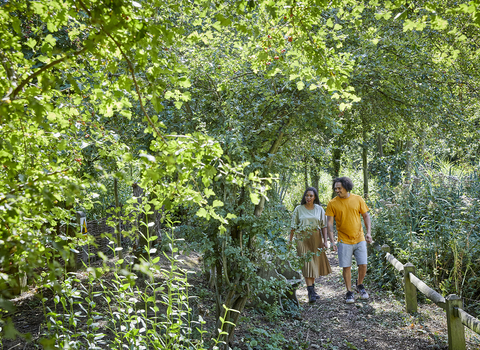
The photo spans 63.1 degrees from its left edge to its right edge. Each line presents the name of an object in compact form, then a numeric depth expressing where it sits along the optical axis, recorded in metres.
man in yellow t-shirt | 5.86
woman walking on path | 6.31
